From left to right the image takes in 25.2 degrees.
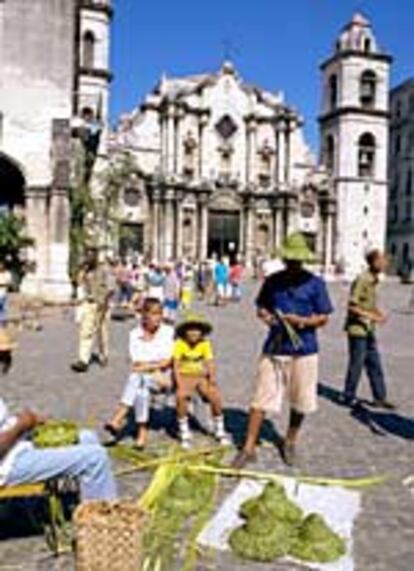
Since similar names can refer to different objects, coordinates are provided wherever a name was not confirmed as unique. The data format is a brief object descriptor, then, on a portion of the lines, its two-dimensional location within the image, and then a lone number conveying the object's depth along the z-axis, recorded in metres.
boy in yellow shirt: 8.13
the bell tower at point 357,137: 61.75
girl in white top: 7.99
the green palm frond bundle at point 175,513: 5.04
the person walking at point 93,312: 13.20
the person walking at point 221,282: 30.94
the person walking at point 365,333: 10.28
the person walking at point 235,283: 34.00
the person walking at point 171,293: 21.09
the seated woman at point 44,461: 4.84
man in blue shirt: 7.52
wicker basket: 4.43
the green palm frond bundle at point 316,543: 5.27
